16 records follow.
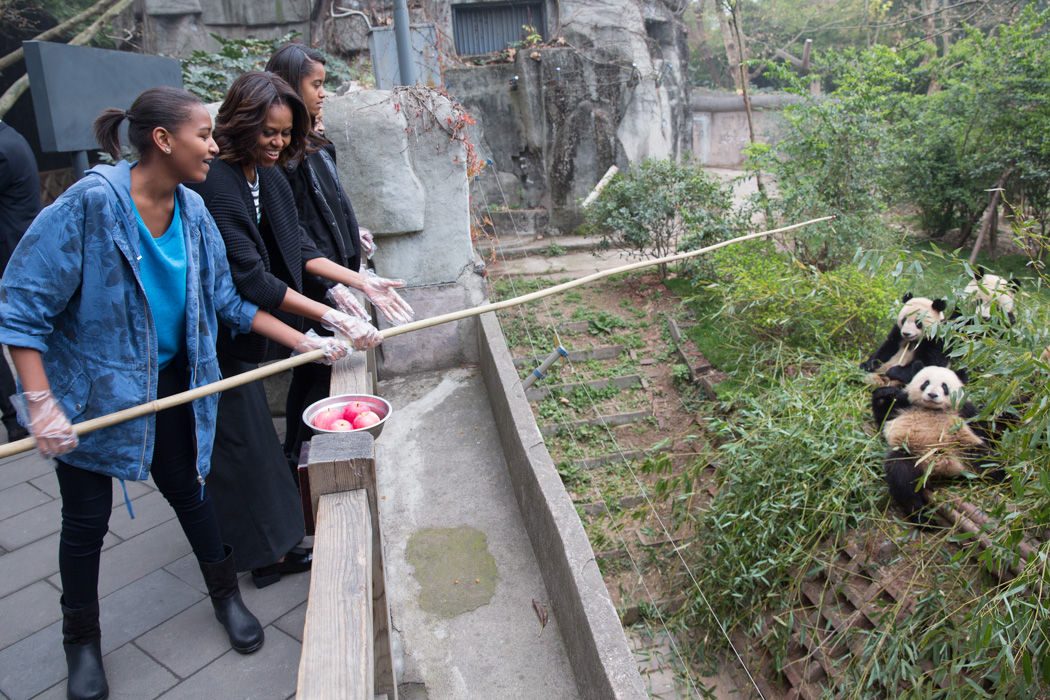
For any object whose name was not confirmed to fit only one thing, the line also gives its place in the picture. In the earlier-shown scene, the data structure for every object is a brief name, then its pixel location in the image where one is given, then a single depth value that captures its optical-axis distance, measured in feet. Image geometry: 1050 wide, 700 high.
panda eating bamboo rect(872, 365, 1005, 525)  9.43
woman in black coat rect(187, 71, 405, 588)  7.73
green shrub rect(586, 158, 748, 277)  22.13
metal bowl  7.58
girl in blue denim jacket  5.93
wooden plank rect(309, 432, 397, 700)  5.78
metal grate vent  40.50
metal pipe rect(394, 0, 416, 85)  16.57
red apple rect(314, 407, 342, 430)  7.45
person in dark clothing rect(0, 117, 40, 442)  11.36
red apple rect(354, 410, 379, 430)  7.45
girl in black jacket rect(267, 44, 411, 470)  9.39
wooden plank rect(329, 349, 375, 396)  8.37
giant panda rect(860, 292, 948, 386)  11.85
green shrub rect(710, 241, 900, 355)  15.60
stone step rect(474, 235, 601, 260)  30.35
